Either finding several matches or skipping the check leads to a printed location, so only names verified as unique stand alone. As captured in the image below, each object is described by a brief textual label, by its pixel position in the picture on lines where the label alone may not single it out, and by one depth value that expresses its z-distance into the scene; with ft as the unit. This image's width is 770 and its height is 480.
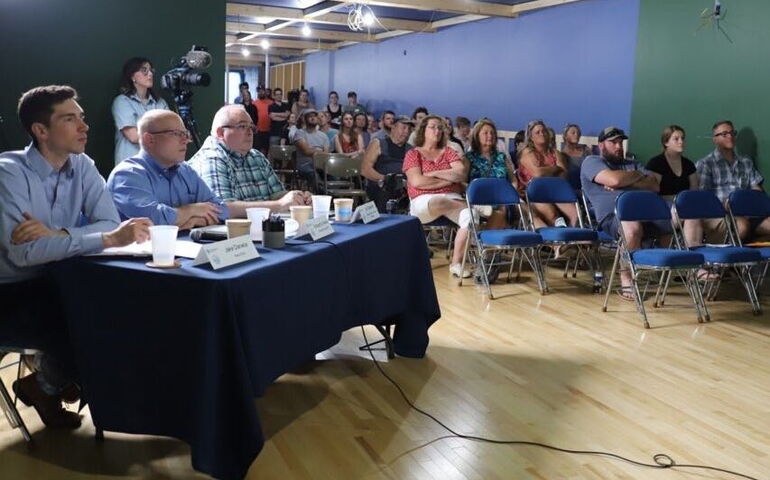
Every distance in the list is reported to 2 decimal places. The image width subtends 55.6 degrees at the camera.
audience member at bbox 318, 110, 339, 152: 34.86
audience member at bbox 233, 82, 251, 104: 42.18
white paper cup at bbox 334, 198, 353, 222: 11.02
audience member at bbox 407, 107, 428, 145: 31.59
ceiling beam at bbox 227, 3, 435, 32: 36.86
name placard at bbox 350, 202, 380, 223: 11.20
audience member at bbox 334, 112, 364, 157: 29.60
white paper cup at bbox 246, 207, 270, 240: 9.04
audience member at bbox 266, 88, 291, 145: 39.29
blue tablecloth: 7.02
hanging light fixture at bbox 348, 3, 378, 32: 33.63
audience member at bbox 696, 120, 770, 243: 20.16
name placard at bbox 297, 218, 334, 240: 9.35
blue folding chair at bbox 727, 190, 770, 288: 18.19
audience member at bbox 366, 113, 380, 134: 37.26
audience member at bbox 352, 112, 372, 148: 30.30
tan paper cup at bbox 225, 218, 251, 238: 8.30
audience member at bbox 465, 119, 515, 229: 20.07
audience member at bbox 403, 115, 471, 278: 19.13
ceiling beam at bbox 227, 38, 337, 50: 52.95
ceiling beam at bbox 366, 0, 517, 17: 30.58
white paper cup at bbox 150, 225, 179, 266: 7.19
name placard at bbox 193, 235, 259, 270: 7.29
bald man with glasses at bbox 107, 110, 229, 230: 9.92
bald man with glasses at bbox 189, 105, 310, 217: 11.82
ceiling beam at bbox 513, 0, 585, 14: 29.68
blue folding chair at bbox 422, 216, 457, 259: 19.49
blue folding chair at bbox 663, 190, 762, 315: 16.11
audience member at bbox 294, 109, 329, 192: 29.04
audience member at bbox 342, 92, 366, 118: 43.14
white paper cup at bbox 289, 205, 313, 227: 10.01
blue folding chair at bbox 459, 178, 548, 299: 17.01
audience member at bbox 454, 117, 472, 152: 29.25
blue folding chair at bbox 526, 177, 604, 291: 17.81
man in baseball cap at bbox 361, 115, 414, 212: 23.43
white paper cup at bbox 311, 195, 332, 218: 10.71
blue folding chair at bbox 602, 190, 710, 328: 15.19
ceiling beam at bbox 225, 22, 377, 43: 45.74
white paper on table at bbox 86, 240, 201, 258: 7.75
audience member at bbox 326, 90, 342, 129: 42.75
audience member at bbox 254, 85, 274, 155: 38.86
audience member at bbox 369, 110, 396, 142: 31.17
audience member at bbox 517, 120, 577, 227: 21.58
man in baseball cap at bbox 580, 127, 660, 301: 18.53
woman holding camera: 15.55
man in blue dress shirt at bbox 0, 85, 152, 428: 7.85
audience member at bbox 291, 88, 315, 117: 42.22
